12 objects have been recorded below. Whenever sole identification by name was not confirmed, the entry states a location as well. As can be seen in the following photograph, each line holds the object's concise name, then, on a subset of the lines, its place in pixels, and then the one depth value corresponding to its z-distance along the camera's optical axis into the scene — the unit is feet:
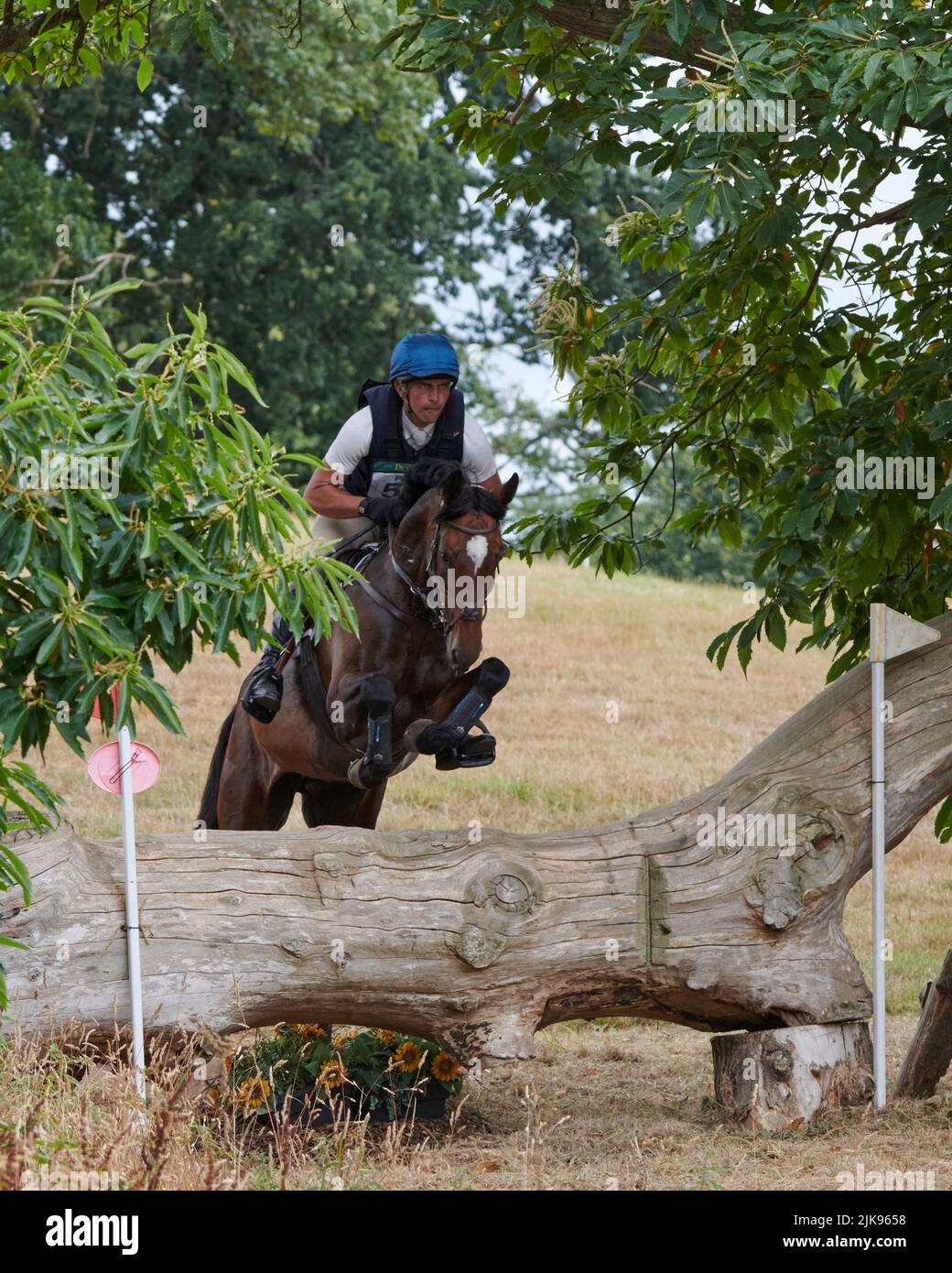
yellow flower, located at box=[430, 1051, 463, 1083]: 44.34
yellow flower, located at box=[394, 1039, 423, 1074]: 44.11
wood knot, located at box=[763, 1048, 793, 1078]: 42.06
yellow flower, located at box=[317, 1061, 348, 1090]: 41.40
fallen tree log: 39.34
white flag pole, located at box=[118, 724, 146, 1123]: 37.76
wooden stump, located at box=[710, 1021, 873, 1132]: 41.98
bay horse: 43.04
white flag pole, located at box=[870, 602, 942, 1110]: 42.31
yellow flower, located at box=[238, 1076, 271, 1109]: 41.29
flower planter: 41.71
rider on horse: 45.68
